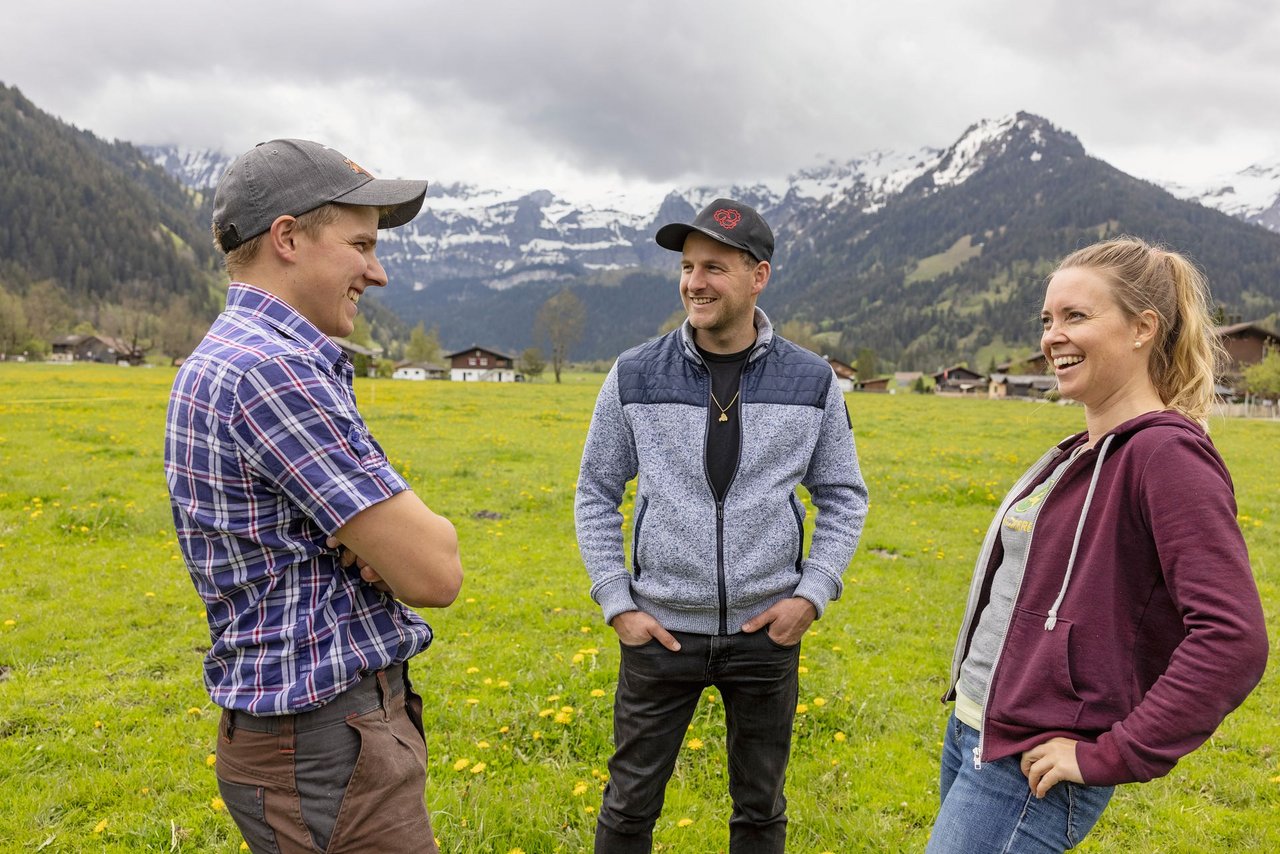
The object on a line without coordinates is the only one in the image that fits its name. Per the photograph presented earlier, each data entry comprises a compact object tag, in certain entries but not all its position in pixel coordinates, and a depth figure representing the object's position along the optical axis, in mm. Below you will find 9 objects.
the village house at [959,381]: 143750
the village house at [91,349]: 126350
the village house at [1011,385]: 121812
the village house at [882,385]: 131775
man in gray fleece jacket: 3850
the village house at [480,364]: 139625
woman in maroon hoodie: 2242
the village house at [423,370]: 136925
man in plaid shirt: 2223
